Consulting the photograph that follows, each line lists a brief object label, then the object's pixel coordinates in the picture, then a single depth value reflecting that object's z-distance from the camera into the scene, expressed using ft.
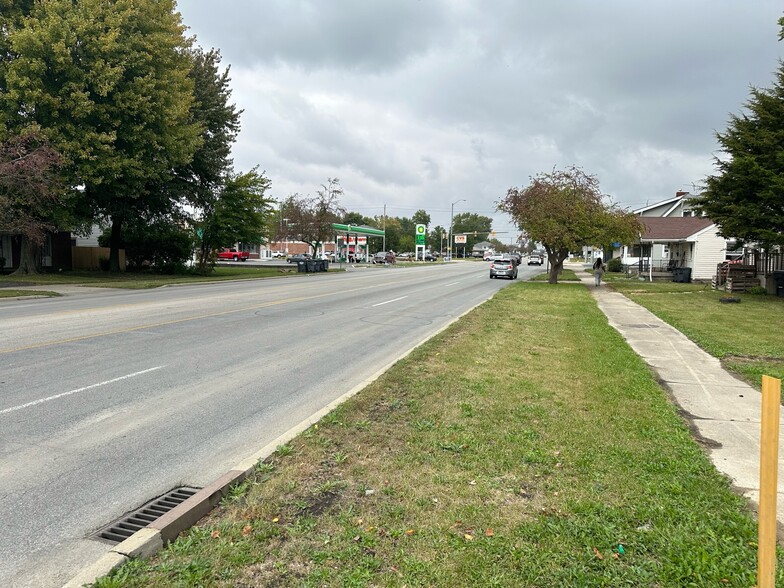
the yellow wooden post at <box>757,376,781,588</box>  6.97
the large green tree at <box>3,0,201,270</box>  78.28
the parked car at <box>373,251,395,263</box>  250.70
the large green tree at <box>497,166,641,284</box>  97.91
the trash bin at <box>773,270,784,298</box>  73.67
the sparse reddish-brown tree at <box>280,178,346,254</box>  167.94
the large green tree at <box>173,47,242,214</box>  116.26
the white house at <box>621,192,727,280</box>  115.65
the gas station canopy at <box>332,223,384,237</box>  201.16
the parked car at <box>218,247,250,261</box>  272.43
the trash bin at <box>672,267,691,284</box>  112.68
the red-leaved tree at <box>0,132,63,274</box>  71.51
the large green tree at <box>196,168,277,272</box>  124.16
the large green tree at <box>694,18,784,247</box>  64.39
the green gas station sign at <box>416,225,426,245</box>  281.54
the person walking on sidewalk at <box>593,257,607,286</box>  99.66
